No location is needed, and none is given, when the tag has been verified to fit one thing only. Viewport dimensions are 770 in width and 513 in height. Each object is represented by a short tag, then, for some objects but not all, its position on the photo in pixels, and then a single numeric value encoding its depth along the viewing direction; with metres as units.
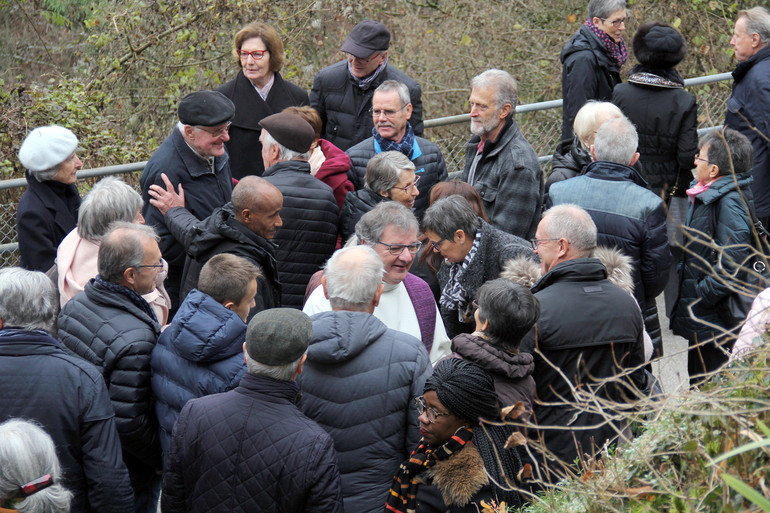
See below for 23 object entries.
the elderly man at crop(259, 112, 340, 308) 10.17
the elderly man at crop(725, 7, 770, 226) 13.65
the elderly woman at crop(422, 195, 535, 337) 9.31
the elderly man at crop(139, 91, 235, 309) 10.73
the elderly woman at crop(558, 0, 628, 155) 14.34
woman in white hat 10.24
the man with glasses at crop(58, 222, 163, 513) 7.78
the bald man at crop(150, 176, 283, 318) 9.18
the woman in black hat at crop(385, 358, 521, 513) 6.42
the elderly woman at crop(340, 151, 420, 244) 10.45
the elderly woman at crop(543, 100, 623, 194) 11.41
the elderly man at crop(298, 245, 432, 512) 7.21
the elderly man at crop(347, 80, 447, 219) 11.74
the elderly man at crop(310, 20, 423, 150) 13.16
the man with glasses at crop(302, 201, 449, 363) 8.76
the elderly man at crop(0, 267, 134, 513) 7.07
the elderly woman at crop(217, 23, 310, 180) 13.16
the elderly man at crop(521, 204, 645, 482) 7.74
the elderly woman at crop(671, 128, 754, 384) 10.54
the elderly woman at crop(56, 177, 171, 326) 9.16
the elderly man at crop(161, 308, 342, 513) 6.45
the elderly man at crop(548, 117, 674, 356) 10.00
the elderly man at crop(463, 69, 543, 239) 11.20
